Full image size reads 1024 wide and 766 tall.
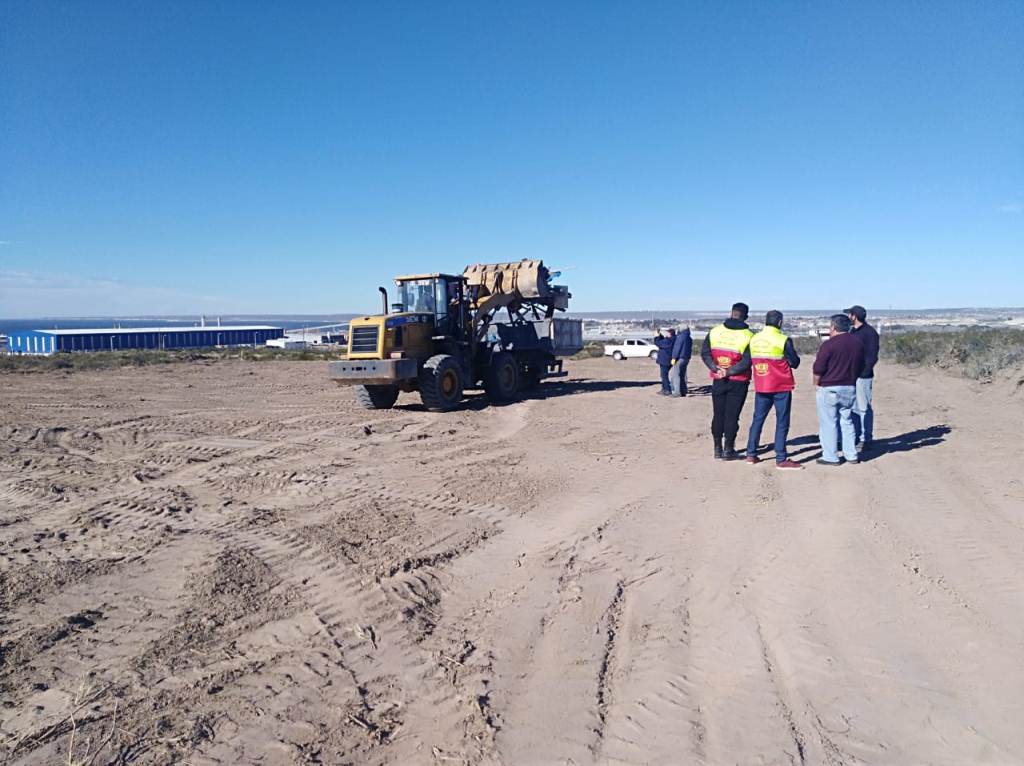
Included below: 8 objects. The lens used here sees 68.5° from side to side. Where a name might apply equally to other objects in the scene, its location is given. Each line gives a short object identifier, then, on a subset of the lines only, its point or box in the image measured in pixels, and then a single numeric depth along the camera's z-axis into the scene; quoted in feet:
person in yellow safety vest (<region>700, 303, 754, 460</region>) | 28.50
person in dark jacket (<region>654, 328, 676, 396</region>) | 56.95
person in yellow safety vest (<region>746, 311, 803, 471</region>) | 27.32
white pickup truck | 135.23
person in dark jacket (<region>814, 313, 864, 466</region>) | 26.99
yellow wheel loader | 46.93
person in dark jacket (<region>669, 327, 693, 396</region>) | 54.34
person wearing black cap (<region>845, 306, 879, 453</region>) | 29.32
